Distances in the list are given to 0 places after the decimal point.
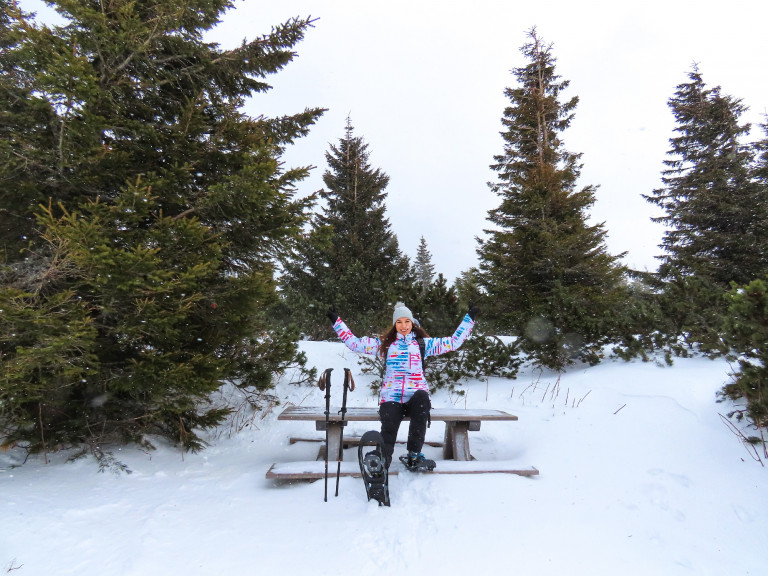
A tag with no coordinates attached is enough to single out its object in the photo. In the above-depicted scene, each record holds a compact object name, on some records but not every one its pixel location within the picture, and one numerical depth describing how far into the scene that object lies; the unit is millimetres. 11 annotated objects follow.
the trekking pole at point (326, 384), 3775
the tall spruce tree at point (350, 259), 13688
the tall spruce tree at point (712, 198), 12930
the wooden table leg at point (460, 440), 4691
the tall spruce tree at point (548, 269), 7395
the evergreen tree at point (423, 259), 46969
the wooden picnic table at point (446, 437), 3961
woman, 4277
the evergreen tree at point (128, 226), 3475
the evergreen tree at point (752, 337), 3545
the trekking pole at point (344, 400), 3913
